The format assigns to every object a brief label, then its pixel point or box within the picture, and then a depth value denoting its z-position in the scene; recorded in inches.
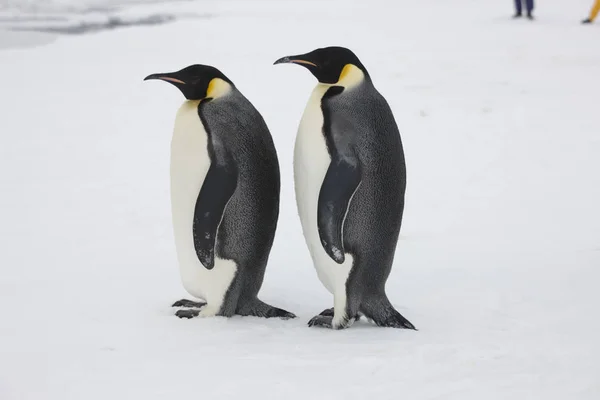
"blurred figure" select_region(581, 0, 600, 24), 1019.9
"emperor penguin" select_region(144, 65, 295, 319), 268.8
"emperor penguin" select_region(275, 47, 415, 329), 261.7
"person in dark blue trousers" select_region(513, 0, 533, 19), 1083.3
